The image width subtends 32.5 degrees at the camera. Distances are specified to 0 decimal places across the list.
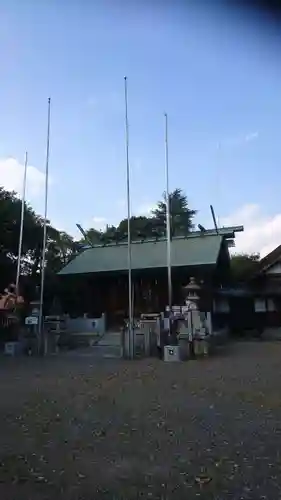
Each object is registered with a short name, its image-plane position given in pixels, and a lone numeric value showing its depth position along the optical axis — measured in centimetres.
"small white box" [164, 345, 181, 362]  1201
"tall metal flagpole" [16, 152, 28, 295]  1545
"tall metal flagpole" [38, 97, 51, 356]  1418
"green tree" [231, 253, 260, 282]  2495
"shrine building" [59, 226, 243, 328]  1980
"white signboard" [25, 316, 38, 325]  1509
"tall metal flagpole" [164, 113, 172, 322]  1443
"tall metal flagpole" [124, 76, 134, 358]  1289
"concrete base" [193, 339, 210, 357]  1283
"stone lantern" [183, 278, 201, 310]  1362
